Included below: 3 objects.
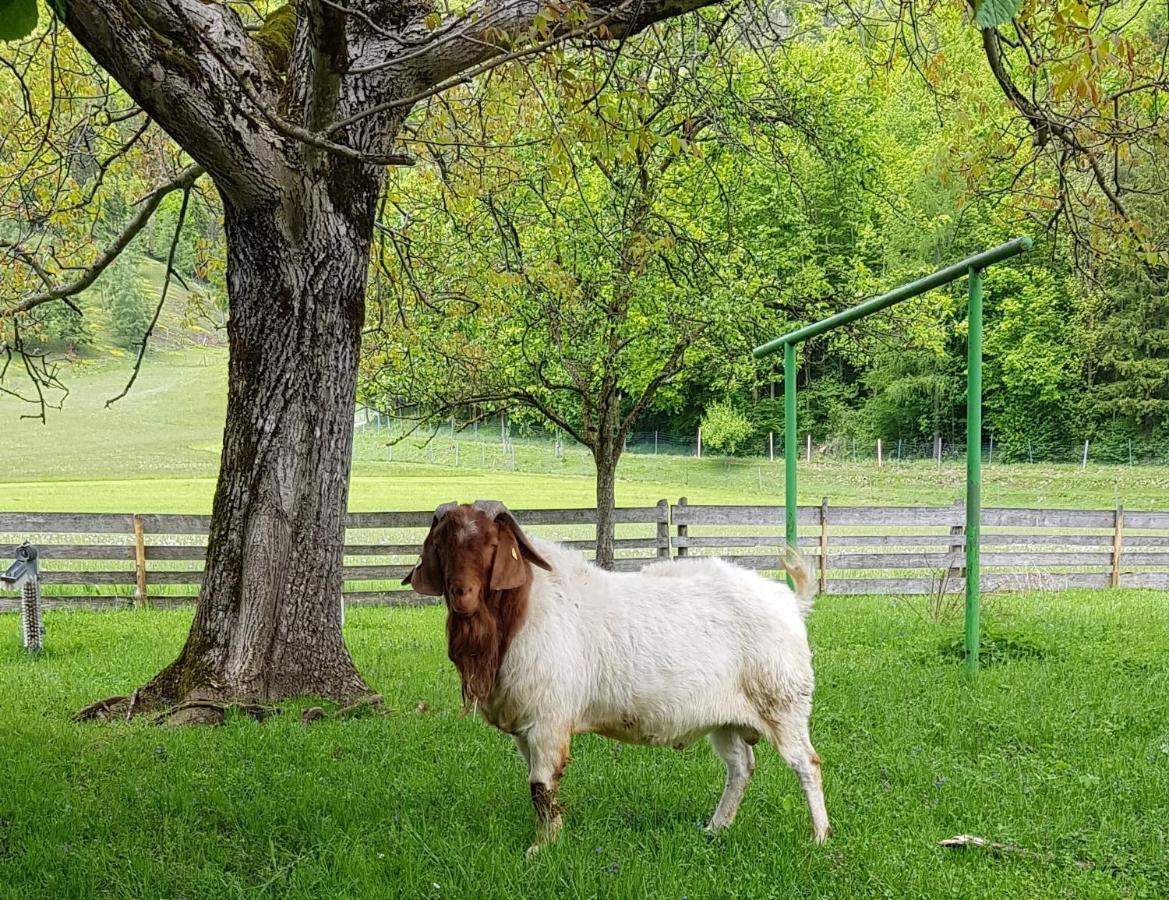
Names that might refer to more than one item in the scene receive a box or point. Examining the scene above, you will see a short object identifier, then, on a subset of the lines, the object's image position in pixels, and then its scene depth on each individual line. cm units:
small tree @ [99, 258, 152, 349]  5809
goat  361
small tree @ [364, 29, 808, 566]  1022
